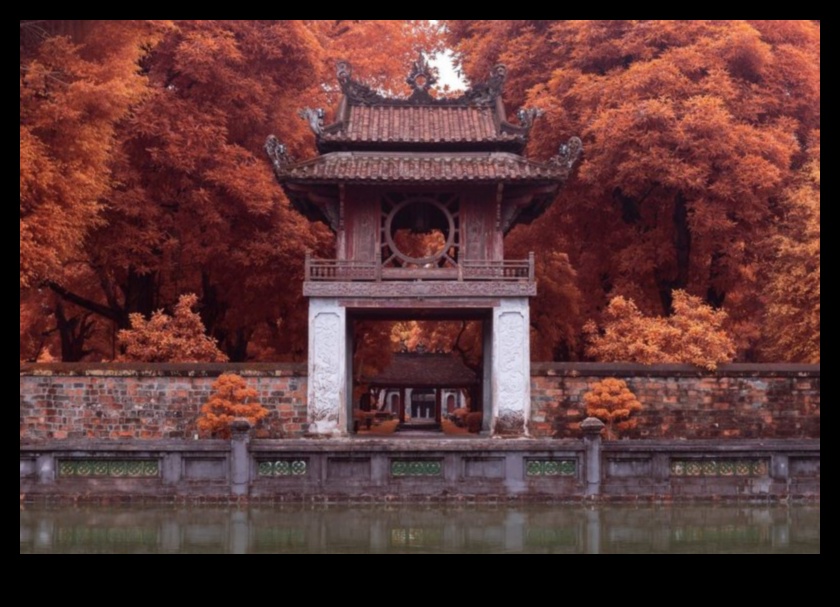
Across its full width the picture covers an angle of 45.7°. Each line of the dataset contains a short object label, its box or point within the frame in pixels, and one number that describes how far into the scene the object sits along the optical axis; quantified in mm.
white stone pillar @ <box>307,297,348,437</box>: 21875
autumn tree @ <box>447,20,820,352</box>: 26641
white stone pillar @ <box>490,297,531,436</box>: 21953
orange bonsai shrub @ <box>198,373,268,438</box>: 20883
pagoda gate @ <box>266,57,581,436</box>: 22062
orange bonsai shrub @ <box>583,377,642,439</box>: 21578
